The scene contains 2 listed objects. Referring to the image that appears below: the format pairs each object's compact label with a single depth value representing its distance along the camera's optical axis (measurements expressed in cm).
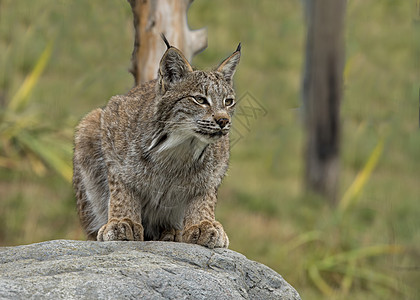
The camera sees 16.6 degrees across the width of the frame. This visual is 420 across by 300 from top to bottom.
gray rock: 693
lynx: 934
